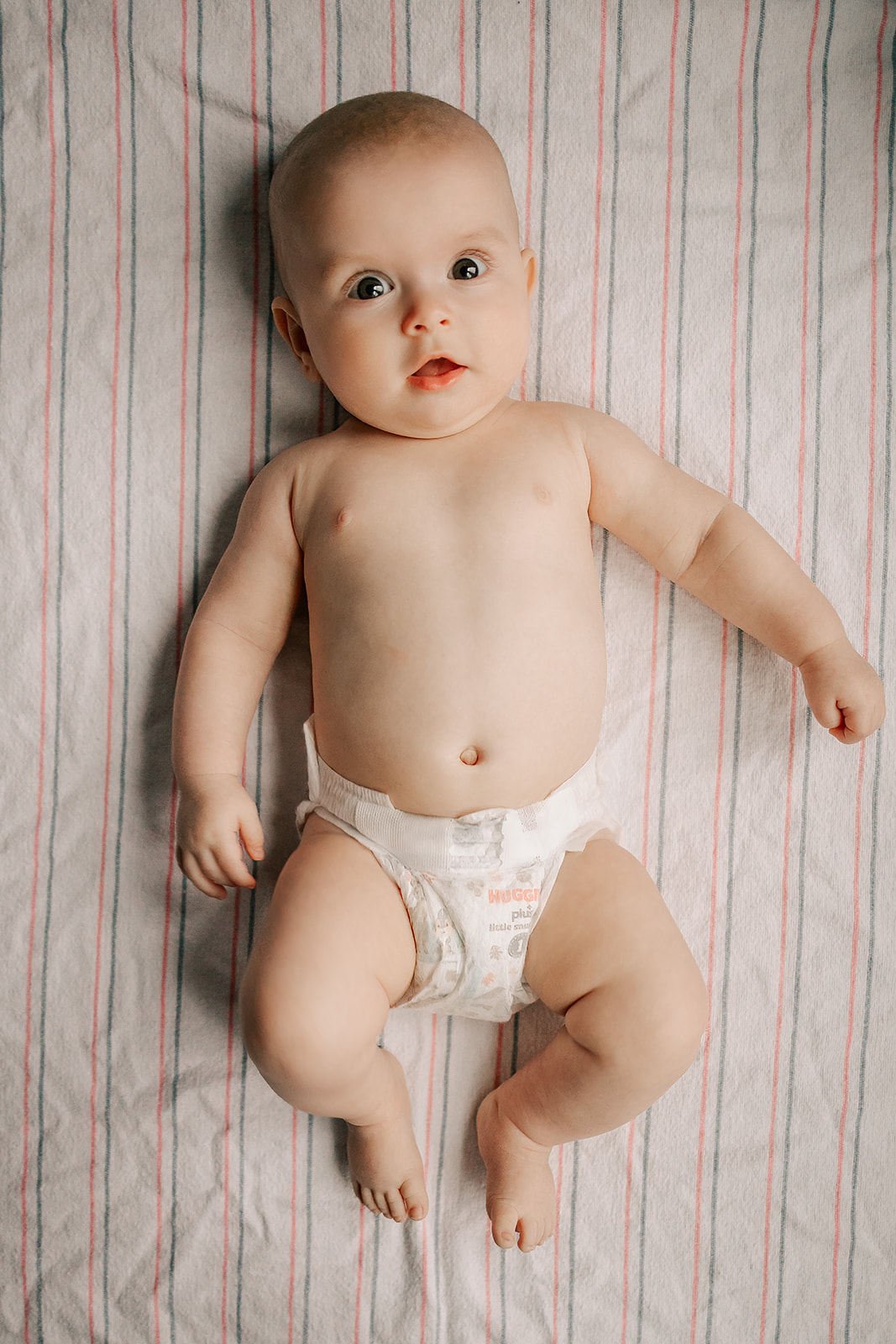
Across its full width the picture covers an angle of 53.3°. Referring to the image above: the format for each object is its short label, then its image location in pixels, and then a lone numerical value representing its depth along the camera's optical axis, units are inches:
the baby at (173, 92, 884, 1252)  34.4
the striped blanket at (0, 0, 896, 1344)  40.3
